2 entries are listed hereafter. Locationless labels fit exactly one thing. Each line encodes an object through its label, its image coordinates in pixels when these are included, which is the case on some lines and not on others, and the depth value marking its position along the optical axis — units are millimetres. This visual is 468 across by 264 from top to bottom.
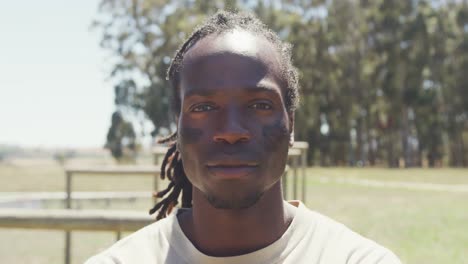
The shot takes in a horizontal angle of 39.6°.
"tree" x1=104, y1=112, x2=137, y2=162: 38031
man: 1431
